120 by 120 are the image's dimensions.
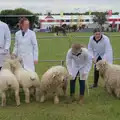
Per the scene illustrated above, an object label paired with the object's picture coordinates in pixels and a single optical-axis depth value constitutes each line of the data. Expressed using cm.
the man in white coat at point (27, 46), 827
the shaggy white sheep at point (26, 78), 763
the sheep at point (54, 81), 764
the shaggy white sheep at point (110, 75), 823
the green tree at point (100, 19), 7638
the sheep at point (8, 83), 732
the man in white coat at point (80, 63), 777
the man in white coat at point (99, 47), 916
